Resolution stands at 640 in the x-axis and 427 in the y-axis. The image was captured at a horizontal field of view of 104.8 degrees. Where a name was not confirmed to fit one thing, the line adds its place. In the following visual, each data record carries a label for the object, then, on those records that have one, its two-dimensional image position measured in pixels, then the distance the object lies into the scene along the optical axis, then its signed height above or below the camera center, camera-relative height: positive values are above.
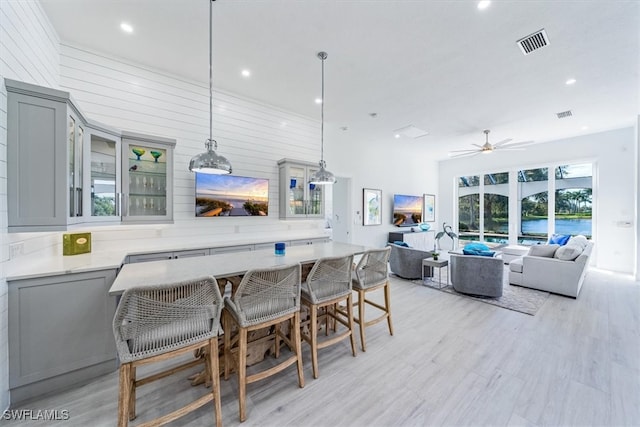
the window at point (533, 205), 6.75 +0.26
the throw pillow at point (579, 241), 4.48 -0.52
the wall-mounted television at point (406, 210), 7.20 +0.10
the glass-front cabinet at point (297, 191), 4.41 +0.41
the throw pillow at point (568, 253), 4.03 -0.64
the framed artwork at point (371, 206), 6.39 +0.19
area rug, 3.59 -1.35
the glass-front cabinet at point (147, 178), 2.97 +0.44
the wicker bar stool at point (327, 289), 2.15 -0.71
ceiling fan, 5.31 +1.46
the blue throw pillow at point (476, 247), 4.21 -0.58
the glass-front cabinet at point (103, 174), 2.54 +0.43
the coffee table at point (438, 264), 4.30 -0.89
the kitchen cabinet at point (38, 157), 1.85 +0.43
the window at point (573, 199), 6.14 +0.38
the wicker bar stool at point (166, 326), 1.36 -0.69
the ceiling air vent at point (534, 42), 2.59 +1.88
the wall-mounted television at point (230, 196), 3.68 +0.27
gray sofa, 3.93 -0.95
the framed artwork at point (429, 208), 8.40 +0.19
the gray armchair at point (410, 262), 4.91 -0.99
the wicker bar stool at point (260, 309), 1.74 -0.74
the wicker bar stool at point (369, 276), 2.57 -0.69
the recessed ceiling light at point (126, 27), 2.59 +1.98
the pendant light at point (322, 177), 3.18 +0.47
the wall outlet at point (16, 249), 1.89 -0.30
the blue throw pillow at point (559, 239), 5.30 -0.56
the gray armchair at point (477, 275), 3.89 -1.00
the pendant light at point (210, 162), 2.26 +0.46
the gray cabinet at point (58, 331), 1.83 -0.95
